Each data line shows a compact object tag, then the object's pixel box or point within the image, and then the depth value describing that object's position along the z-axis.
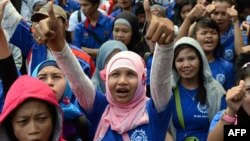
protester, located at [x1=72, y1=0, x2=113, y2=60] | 7.51
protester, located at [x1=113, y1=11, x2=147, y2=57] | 6.68
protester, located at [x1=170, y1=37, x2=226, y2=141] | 4.85
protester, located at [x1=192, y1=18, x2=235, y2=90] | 5.75
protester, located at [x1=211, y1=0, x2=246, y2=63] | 6.39
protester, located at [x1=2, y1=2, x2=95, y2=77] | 5.17
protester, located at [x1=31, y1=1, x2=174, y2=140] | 3.43
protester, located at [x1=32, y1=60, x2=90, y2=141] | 4.04
